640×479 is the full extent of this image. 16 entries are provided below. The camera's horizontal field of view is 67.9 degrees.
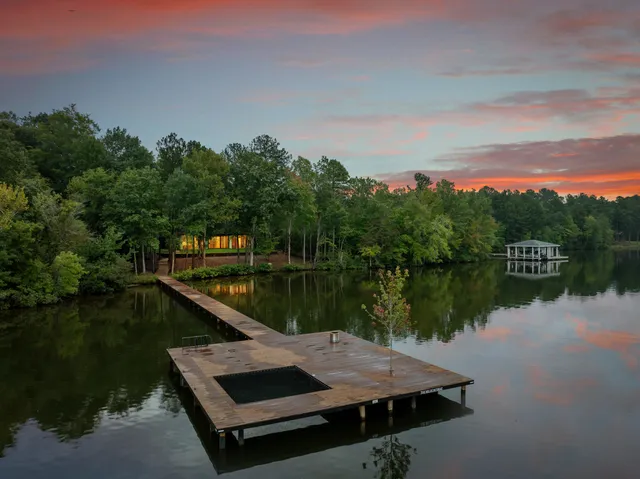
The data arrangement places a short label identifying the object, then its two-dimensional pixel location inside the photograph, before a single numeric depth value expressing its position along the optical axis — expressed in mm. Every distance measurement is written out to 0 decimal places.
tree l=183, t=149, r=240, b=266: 47344
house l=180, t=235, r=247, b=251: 66250
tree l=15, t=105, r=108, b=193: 52406
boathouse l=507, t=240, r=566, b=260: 73812
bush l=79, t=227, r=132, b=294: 35938
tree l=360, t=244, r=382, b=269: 58562
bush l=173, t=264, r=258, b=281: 45750
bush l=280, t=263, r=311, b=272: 55625
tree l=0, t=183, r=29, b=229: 28000
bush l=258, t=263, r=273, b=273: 53638
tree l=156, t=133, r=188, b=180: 54625
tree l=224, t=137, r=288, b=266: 51438
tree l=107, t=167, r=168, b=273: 42688
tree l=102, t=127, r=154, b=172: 54466
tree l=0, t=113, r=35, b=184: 34562
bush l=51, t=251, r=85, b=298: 30708
